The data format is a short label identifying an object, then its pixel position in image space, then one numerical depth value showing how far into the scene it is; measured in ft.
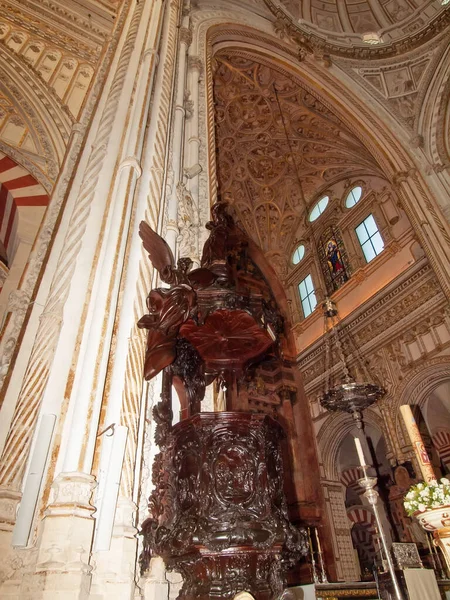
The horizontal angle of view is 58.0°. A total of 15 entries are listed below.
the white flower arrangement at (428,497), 9.38
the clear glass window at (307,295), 38.41
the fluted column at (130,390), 6.26
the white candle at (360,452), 9.17
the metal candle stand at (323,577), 15.71
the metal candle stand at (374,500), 8.28
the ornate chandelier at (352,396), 13.82
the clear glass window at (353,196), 36.92
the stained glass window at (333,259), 35.63
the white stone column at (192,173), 13.10
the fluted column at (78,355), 5.82
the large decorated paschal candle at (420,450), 9.34
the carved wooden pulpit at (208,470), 6.48
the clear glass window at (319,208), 40.34
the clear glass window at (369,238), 33.02
